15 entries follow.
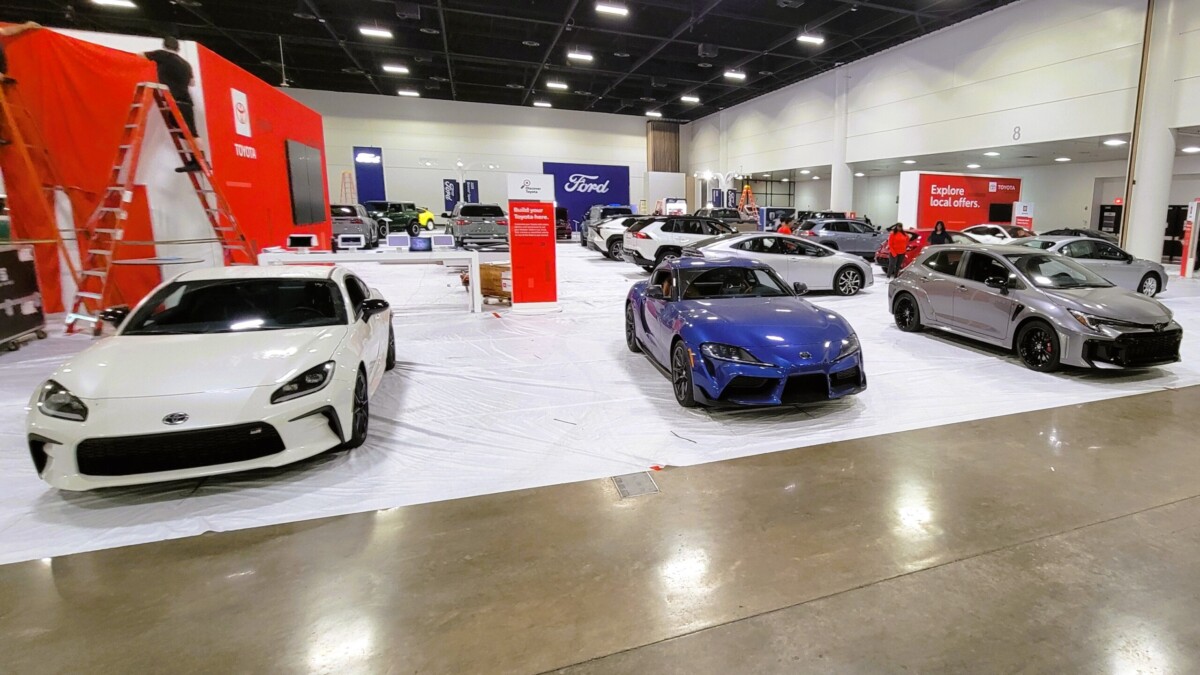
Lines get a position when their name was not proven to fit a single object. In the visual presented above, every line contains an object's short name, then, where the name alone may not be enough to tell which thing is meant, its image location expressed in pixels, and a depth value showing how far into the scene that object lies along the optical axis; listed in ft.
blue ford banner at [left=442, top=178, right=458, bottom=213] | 93.76
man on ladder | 25.64
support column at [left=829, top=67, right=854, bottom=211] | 70.99
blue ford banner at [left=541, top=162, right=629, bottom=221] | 96.73
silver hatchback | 17.87
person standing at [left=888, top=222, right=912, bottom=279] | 42.01
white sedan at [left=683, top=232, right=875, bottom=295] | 35.94
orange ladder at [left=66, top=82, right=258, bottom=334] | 23.03
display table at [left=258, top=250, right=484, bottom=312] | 26.27
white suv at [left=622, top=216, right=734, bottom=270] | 45.14
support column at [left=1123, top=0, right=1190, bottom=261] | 40.75
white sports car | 10.16
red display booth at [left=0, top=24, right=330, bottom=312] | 23.97
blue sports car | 14.60
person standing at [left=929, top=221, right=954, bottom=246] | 41.88
